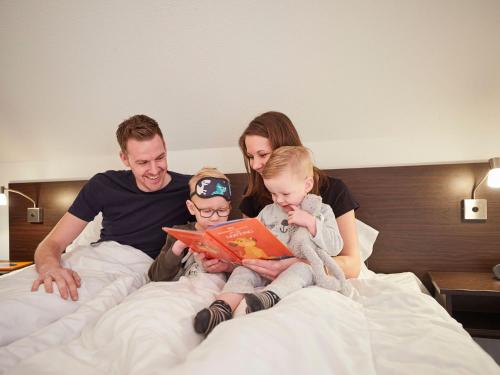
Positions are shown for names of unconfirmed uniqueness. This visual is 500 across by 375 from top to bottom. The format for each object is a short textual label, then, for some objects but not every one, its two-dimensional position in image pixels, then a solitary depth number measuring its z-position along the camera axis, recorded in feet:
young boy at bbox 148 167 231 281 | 4.26
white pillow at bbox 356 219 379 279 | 5.68
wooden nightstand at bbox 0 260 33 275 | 6.83
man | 4.97
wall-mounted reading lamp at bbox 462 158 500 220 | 5.75
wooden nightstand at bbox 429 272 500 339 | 4.64
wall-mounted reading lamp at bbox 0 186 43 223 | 8.23
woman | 4.18
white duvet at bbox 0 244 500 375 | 1.93
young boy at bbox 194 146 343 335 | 2.96
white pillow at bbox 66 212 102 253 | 6.32
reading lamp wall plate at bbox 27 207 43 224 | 8.22
